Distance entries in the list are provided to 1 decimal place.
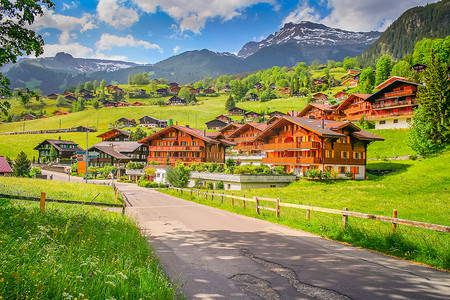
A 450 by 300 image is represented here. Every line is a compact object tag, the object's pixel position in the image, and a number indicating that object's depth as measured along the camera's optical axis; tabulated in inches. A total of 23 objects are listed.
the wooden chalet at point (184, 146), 2682.1
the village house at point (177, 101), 7057.1
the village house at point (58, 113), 6827.3
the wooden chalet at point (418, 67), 4461.1
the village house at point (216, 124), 4958.2
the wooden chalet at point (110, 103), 7065.9
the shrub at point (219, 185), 1726.1
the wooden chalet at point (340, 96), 5128.0
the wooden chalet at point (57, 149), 3779.5
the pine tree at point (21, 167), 2342.5
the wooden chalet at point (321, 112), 3302.2
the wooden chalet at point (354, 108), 2919.5
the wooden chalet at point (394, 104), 2445.9
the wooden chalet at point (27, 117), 6451.8
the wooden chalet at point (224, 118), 5243.1
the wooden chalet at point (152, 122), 5329.7
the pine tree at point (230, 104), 6111.7
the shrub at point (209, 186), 1808.6
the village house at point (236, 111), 5792.3
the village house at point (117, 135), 4257.9
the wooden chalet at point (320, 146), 1787.6
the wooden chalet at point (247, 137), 2952.8
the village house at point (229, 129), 3506.4
